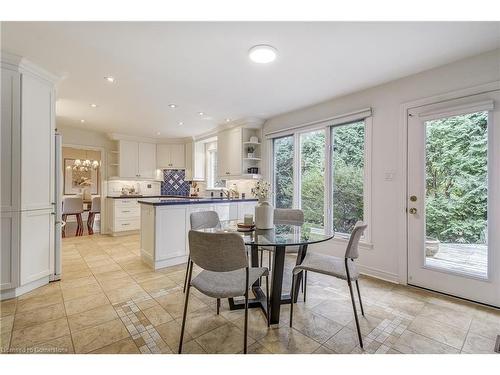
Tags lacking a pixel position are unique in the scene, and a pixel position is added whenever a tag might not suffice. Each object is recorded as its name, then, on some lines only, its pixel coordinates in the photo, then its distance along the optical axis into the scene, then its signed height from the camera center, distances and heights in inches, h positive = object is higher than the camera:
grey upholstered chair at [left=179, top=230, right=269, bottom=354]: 58.2 -18.1
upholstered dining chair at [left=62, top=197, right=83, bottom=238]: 232.7 -20.6
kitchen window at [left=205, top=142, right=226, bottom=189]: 245.9 +25.1
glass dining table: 71.5 -16.6
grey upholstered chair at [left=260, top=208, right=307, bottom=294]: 111.2 -14.2
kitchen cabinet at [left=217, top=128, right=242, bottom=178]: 185.6 +28.0
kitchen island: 128.3 -24.5
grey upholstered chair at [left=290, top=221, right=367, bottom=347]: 71.2 -25.9
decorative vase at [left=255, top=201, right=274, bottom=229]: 89.5 -10.9
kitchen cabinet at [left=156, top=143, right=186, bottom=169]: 255.1 +33.3
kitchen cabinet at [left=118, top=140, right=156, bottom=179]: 230.2 +27.5
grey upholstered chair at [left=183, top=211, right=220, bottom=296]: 100.3 -14.6
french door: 88.3 -3.8
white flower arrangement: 92.9 -1.5
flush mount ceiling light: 83.2 +48.6
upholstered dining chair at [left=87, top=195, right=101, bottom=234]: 243.3 -20.2
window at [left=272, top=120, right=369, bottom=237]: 130.6 +7.7
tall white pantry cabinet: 92.2 +4.5
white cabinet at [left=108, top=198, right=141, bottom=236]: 212.2 -26.6
